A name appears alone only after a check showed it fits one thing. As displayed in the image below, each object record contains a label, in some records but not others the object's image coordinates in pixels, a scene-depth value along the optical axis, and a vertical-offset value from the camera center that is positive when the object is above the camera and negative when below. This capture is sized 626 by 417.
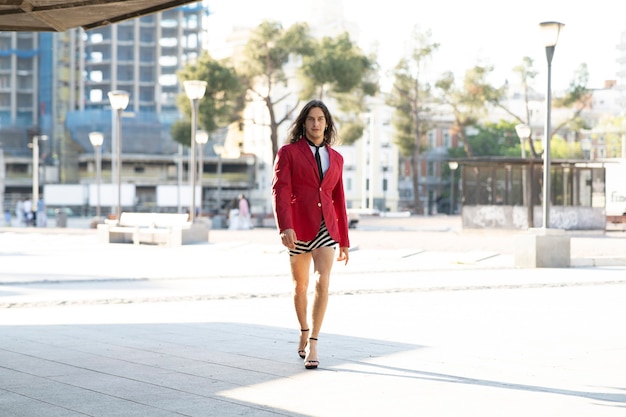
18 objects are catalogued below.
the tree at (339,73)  54.09 +6.02
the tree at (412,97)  71.56 +6.64
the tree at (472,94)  69.38 +6.48
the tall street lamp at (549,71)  18.52 +2.11
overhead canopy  7.51 +1.28
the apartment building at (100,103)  105.62 +9.82
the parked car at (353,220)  49.53 -0.82
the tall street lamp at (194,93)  29.94 +2.82
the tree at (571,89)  67.75 +6.75
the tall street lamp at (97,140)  50.02 +2.65
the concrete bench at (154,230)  29.19 -0.78
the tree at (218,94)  53.47 +4.96
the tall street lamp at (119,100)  32.59 +2.83
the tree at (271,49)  54.38 +7.16
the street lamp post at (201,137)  51.65 +2.83
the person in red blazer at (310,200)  7.38 +0.00
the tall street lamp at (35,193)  57.03 +0.41
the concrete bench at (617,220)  45.88 -0.73
